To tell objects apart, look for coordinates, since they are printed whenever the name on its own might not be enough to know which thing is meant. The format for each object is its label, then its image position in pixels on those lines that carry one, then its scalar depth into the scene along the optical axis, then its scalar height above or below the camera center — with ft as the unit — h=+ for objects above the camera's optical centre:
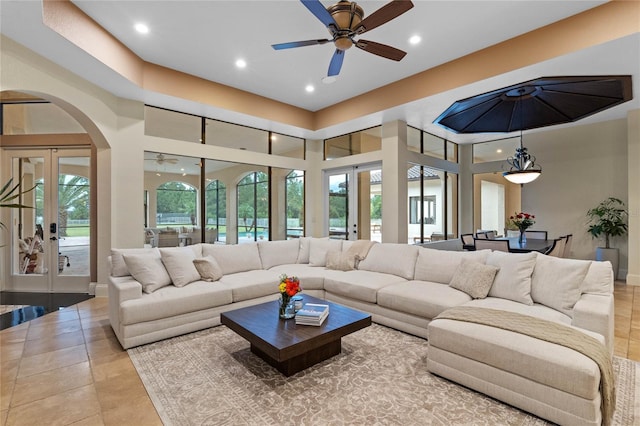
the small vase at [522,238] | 17.09 -1.39
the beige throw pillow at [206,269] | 12.89 -2.34
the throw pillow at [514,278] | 10.03 -2.19
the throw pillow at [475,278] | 10.62 -2.34
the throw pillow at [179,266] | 12.05 -2.09
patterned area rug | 6.67 -4.43
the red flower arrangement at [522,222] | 17.10 -0.49
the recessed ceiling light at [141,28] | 11.72 +7.33
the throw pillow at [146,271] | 11.23 -2.13
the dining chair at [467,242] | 19.74 -1.89
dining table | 15.28 -1.75
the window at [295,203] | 23.93 +0.88
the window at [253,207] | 21.98 +0.53
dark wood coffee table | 7.71 -3.25
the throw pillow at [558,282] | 9.11 -2.15
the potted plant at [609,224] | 19.43 -0.71
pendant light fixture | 16.33 +2.35
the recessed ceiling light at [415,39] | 12.52 +7.27
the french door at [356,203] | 22.18 +0.84
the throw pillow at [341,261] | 15.34 -2.41
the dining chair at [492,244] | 15.00 -1.57
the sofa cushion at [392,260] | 13.74 -2.18
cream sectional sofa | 6.55 -2.92
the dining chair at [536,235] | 20.59 -1.48
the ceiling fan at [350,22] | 8.34 +5.68
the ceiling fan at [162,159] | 17.22 +3.18
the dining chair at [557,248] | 15.70 -1.86
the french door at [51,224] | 16.93 -0.51
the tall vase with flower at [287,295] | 9.15 -2.47
